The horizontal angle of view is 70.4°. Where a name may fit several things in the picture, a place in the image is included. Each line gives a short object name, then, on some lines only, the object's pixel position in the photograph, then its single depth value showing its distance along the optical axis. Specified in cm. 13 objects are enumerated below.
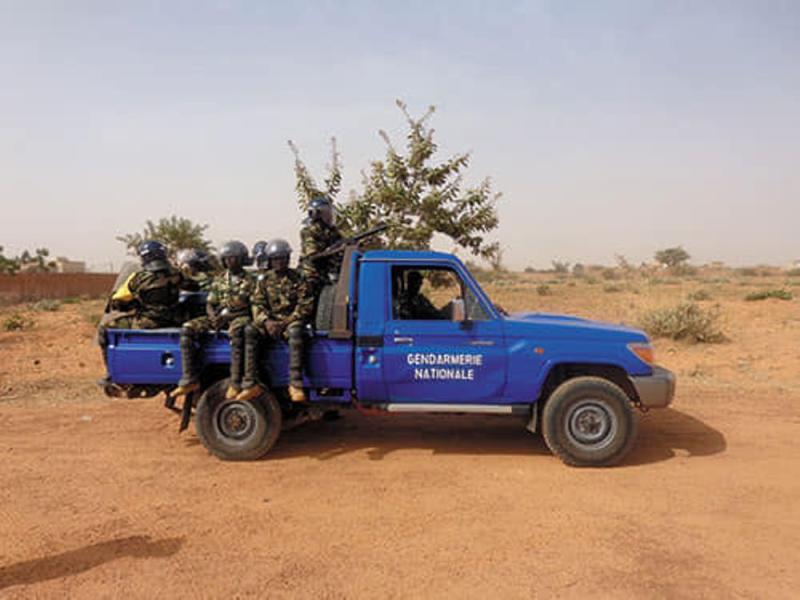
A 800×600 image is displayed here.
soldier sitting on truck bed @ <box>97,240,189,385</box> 593
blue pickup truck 541
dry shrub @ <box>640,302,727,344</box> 1282
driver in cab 571
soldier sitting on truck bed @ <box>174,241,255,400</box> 544
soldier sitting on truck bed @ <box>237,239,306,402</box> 540
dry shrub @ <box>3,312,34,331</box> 1549
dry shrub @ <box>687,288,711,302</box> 2120
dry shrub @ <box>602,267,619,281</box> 4730
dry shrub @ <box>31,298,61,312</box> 2328
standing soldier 575
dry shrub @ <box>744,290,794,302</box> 2020
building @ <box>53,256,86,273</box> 5740
